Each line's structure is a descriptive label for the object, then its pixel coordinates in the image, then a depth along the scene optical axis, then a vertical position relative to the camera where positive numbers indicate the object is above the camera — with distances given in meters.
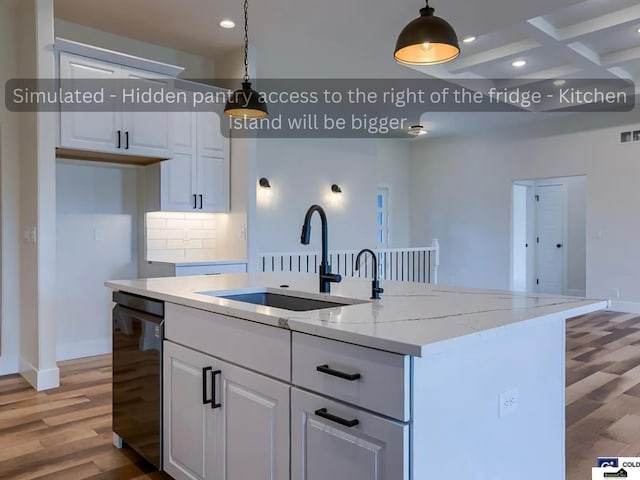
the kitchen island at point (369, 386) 1.26 -0.50
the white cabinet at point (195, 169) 4.54 +0.61
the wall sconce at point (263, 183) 7.30 +0.74
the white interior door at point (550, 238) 9.57 -0.17
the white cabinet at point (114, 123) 3.88 +0.94
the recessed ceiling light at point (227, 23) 4.16 +1.84
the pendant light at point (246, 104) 3.17 +0.86
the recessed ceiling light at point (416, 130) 7.93 +1.72
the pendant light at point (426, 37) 2.27 +0.96
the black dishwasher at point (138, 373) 2.29 -0.73
